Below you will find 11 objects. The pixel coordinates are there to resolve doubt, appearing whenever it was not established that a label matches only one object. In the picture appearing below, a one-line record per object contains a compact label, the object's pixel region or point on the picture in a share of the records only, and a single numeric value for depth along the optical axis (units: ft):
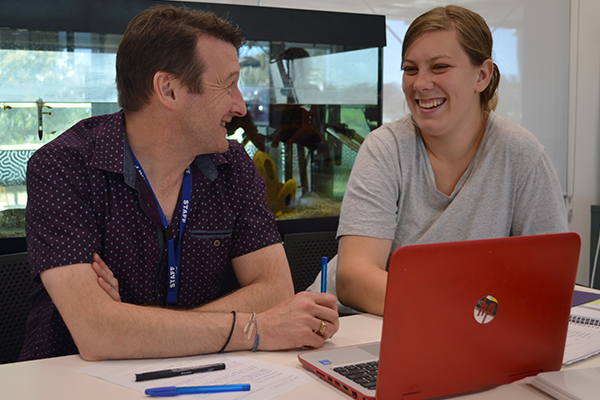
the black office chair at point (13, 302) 5.05
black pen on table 3.09
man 3.90
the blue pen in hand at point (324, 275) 3.86
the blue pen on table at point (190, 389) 2.85
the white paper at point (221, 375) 2.97
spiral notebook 3.55
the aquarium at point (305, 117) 9.30
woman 5.31
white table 2.91
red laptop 2.58
